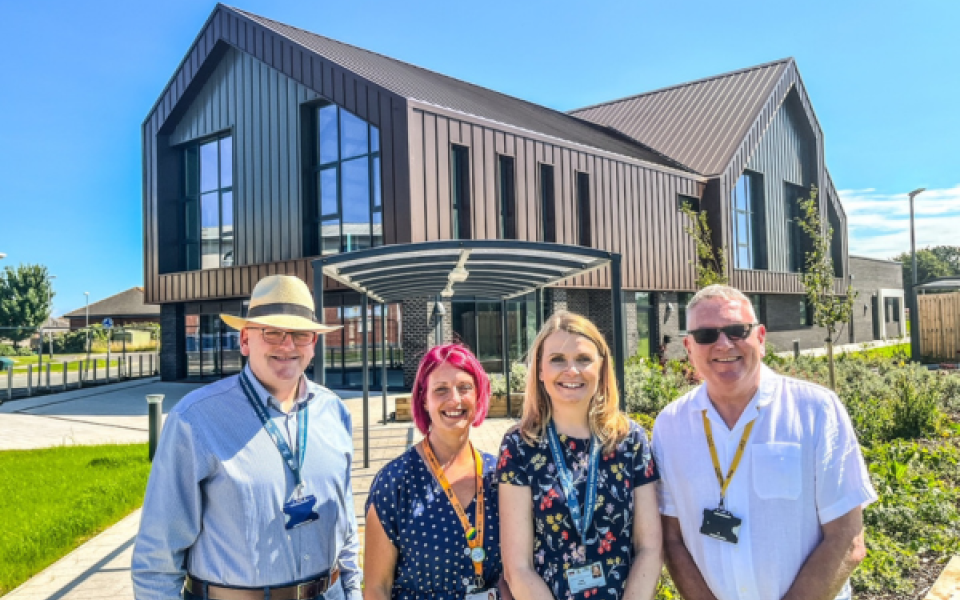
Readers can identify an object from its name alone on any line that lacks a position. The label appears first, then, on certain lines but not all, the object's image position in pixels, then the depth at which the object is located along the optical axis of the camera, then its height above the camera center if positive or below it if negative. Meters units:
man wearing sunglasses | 2.33 -0.57
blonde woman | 2.37 -0.60
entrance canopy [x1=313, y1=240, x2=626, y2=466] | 5.99 +0.66
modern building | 17.94 +4.44
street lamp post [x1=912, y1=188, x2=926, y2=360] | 17.19 -0.31
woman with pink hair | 2.50 -0.70
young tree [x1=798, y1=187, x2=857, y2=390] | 10.88 +0.48
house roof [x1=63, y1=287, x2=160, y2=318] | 72.38 +3.66
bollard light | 8.73 -0.96
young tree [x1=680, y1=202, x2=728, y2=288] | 12.41 +1.21
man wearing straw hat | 2.35 -0.56
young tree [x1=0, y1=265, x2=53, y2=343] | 51.41 +3.53
